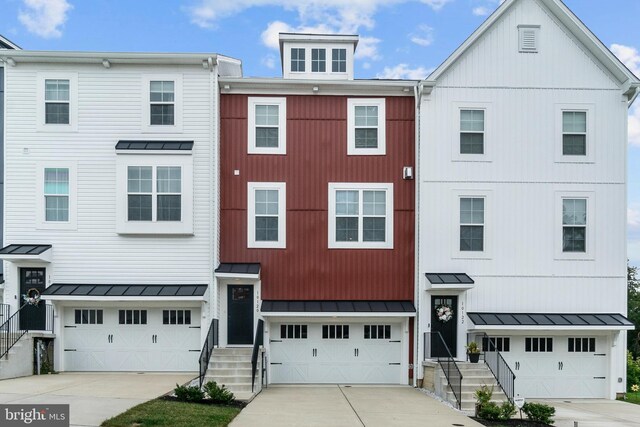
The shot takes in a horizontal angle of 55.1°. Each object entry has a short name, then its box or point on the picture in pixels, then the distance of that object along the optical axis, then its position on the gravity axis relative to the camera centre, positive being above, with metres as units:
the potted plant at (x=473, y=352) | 17.36 -4.14
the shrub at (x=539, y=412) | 13.83 -4.66
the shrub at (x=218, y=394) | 14.02 -4.35
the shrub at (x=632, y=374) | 20.22 -5.51
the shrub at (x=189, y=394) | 13.83 -4.29
